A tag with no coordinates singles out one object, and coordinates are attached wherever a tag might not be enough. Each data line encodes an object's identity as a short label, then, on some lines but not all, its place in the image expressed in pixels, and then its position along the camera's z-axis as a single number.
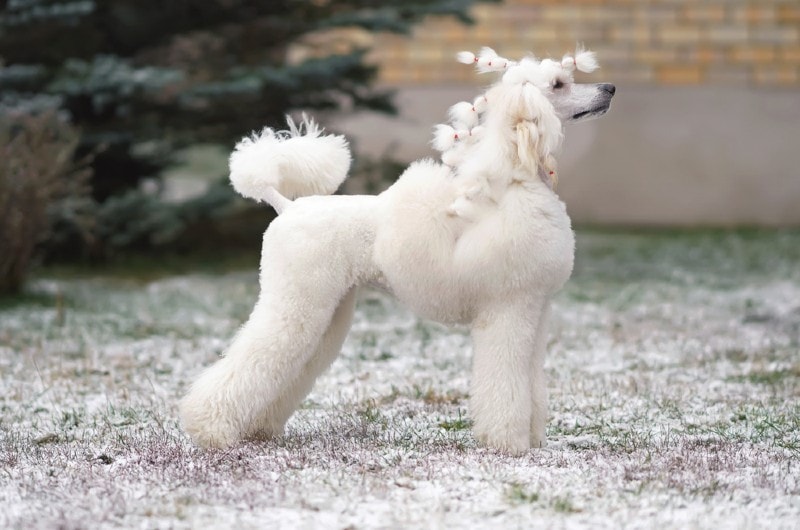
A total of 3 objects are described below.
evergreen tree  20.58
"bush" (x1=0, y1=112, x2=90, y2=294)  17.70
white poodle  8.91
